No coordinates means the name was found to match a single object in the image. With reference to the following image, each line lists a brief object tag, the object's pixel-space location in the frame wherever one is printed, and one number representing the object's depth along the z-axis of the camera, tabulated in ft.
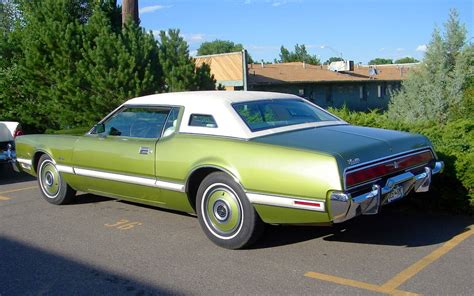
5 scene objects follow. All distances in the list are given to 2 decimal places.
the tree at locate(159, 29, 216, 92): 38.17
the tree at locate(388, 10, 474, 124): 44.65
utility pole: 43.36
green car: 14.25
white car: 30.19
